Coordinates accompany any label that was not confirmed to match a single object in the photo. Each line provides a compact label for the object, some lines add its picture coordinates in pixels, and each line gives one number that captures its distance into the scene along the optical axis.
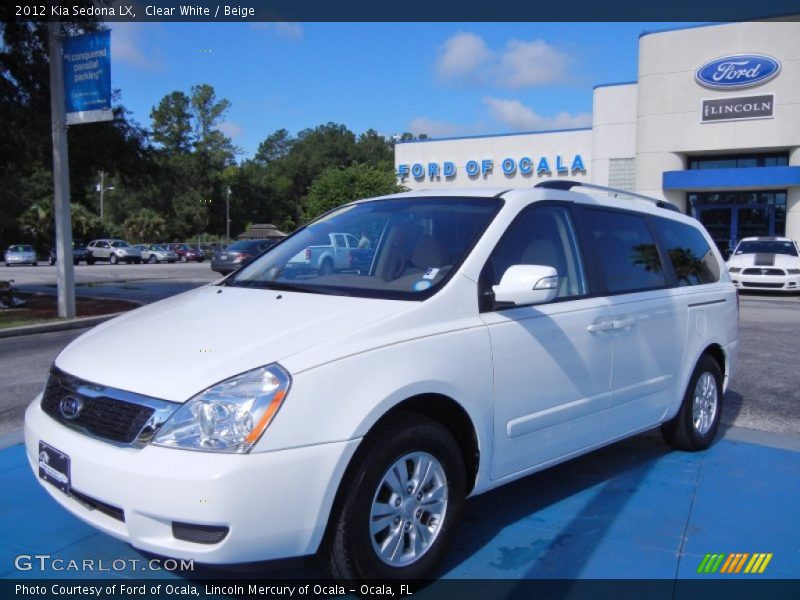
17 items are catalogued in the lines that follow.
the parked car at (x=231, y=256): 29.19
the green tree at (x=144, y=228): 69.19
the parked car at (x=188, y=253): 52.81
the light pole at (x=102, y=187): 70.88
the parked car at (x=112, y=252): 48.62
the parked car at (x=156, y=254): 50.31
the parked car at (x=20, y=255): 41.59
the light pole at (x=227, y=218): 76.81
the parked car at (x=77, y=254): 46.10
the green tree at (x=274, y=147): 121.56
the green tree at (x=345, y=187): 32.06
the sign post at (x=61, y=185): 13.15
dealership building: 29.33
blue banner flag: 12.62
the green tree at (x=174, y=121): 80.81
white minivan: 2.80
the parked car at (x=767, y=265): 18.06
